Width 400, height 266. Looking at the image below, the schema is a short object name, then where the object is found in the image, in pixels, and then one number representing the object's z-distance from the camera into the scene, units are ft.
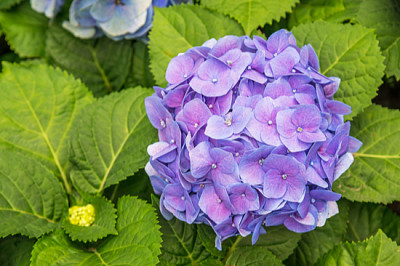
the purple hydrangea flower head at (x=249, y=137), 2.24
